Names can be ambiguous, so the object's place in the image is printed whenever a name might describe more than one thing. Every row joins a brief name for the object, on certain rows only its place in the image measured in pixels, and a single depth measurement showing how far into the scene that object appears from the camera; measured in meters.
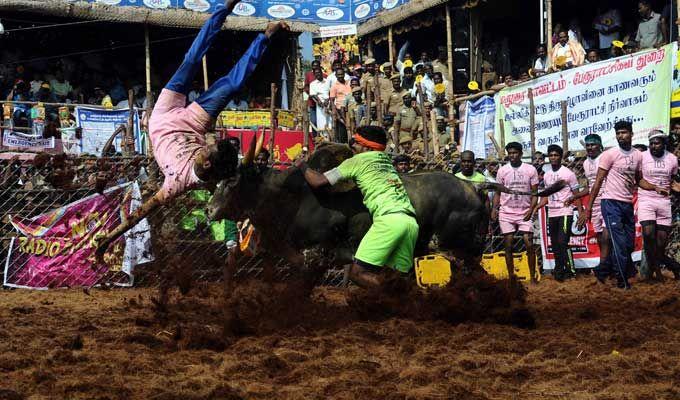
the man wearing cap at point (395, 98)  17.36
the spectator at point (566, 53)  15.53
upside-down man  6.53
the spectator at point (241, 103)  21.88
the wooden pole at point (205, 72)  19.72
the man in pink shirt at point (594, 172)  11.38
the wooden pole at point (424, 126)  13.74
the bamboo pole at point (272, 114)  12.14
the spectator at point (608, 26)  16.44
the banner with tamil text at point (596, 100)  12.40
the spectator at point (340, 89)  18.95
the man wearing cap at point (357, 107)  17.29
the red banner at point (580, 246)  12.21
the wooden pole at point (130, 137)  13.62
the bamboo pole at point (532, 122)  13.62
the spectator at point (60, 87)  20.31
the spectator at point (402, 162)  11.13
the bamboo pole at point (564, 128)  13.28
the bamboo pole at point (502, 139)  14.38
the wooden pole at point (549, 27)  16.14
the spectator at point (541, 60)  16.44
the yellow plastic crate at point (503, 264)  11.33
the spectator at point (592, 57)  14.53
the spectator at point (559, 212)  11.55
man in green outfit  6.39
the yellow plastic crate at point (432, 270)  10.59
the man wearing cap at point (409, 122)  16.73
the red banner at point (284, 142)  17.53
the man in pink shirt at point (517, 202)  11.32
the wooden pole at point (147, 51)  19.78
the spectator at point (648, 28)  14.55
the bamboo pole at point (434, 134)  14.35
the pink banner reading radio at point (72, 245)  10.26
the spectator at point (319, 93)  19.42
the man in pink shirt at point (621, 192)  9.90
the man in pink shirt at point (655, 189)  10.12
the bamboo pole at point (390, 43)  21.52
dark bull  6.89
